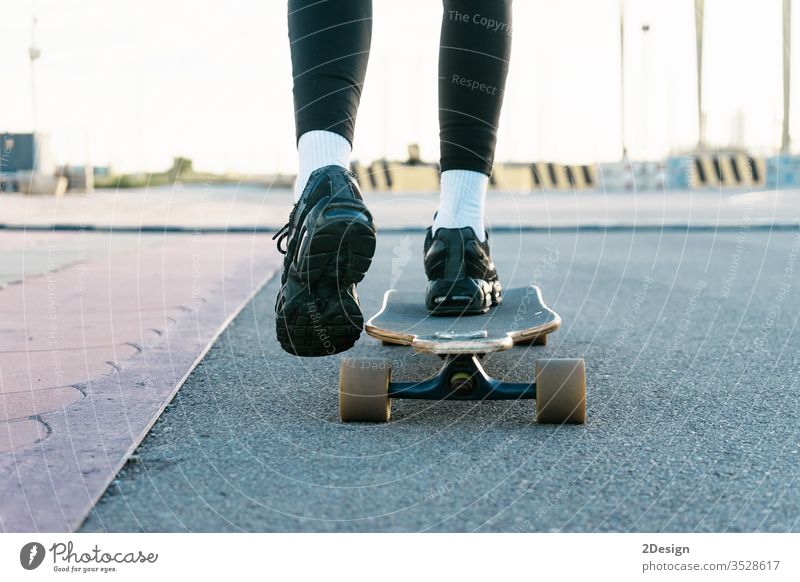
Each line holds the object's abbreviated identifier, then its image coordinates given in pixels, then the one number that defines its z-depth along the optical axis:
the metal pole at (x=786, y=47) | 8.73
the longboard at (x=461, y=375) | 1.91
